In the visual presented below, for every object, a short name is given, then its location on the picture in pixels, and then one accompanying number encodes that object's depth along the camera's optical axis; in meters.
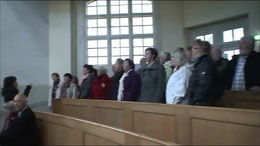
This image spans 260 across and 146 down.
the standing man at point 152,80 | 4.34
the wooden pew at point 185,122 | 2.58
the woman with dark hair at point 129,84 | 4.85
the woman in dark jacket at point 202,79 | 3.39
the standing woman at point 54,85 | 7.86
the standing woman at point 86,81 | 6.14
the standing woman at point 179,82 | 3.74
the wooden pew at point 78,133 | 2.13
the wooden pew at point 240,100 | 3.62
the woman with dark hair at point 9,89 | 5.90
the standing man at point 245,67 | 3.89
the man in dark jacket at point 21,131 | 4.09
